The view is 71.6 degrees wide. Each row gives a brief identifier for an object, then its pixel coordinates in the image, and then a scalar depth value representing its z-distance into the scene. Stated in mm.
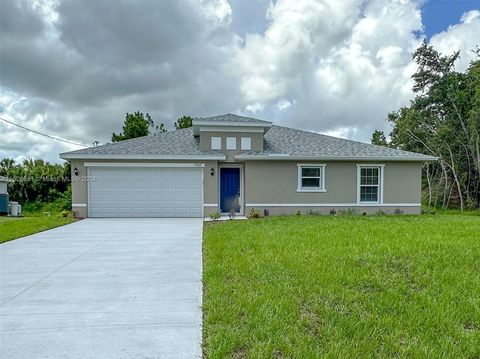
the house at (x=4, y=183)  19119
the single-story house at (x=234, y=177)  14469
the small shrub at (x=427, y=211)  16062
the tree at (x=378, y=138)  30088
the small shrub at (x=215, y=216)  13259
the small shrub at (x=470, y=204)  19406
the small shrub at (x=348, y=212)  14547
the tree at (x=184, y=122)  31547
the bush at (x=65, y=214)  13891
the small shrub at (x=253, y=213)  13811
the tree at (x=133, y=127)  28000
